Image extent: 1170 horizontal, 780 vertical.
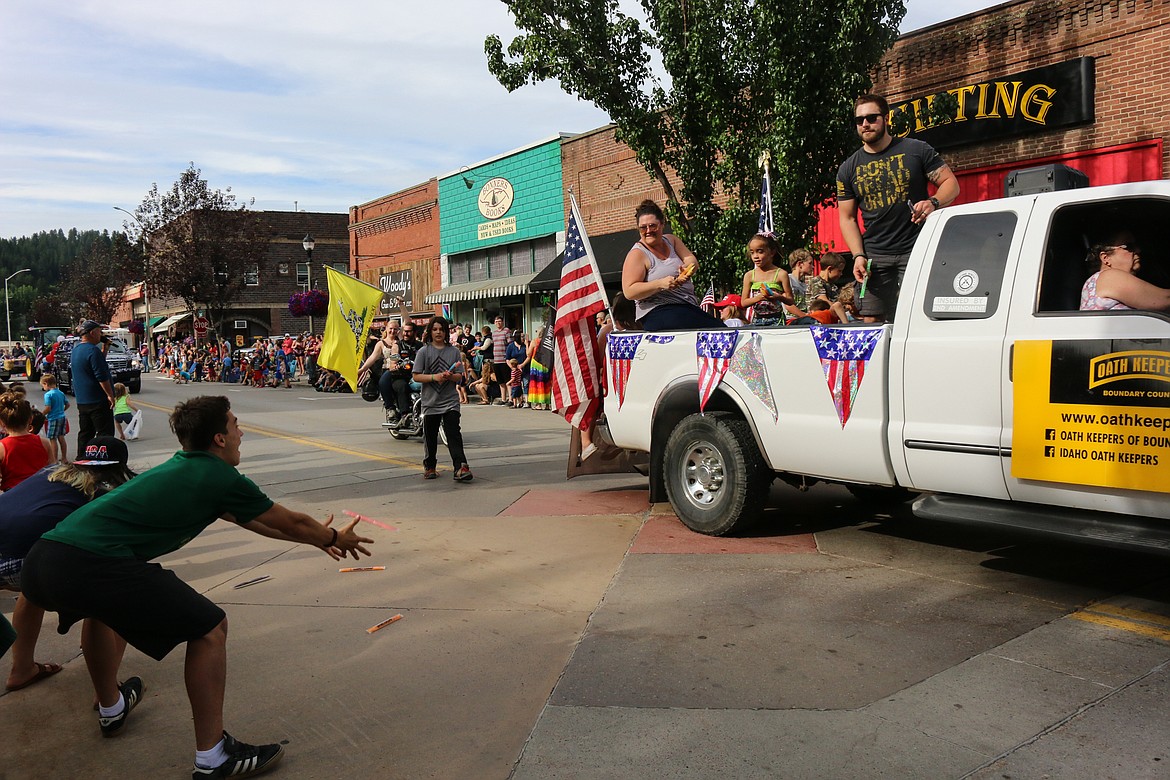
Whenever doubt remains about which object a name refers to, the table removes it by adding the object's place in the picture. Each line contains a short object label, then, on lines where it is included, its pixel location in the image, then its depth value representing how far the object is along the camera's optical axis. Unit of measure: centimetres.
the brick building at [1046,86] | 1336
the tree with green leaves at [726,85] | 1345
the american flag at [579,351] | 799
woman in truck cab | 450
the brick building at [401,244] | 3519
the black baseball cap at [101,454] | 439
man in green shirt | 335
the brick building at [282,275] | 5956
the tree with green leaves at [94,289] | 7350
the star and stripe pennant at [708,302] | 890
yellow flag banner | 1402
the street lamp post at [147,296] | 4398
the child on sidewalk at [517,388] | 1934
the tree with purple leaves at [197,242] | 4266
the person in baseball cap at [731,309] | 787
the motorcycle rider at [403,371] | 1321
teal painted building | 2762
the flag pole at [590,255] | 811
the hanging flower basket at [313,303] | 3341
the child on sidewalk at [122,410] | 1406
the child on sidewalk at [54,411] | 1144
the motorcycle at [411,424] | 1318
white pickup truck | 443
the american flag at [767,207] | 1284
